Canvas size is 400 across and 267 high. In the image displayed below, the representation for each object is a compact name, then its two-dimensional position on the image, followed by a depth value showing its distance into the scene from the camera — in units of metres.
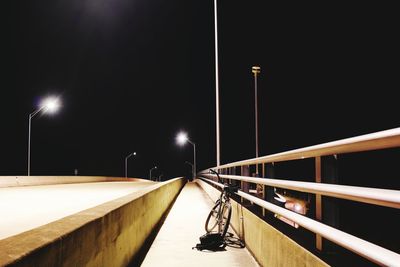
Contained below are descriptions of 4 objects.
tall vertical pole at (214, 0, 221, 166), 20.52
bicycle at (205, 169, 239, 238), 9.09
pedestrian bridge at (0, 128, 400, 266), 2.93
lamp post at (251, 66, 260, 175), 33.61
